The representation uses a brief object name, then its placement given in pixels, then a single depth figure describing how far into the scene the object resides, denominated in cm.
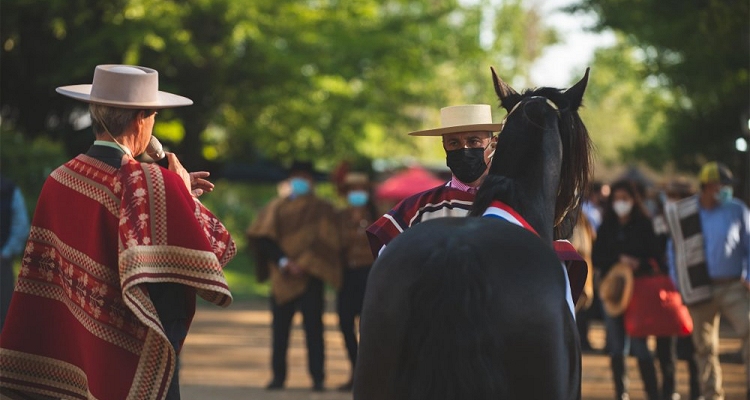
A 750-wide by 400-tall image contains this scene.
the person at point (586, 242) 1302
